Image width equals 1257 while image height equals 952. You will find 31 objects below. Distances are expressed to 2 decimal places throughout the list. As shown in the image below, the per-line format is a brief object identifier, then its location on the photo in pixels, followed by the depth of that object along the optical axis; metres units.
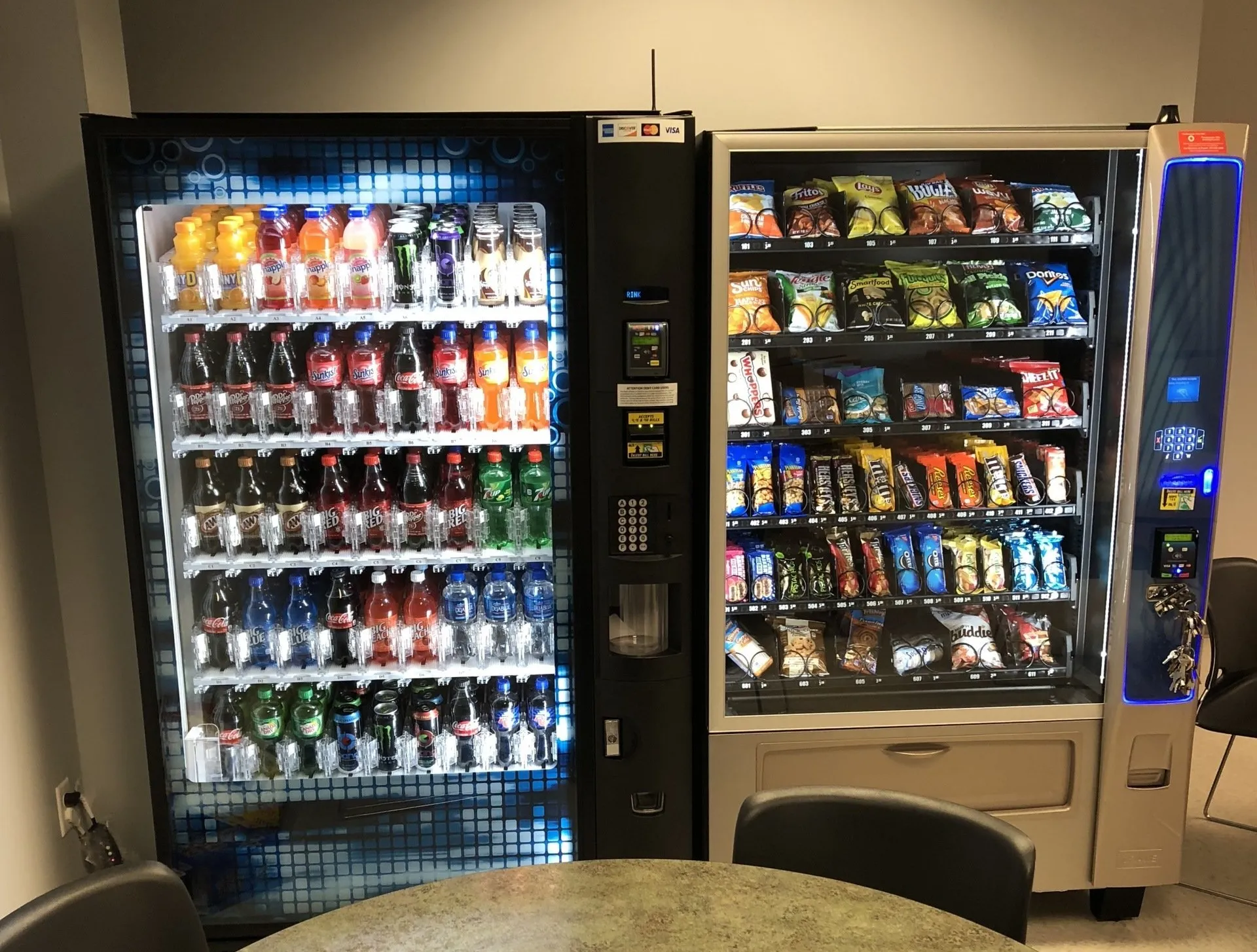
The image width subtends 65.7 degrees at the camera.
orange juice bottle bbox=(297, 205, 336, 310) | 2.39
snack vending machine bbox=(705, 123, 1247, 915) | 2.39
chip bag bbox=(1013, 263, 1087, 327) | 2.54
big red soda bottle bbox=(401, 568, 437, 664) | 2.62
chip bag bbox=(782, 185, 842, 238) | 2.48
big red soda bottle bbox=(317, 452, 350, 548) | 2.53
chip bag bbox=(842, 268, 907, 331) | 2.55
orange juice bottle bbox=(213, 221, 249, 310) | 2.38
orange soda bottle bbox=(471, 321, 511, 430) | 2.50
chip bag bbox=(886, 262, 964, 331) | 2.56
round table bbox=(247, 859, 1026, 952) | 1.34
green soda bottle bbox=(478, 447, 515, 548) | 2.57
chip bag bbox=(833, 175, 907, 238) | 2.49
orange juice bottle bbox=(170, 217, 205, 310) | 2.36
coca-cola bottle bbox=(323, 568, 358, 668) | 2.60
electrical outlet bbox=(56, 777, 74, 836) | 2.70
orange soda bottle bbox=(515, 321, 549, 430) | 2.49
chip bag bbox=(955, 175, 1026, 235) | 2.51
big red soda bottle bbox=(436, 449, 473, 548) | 2.54
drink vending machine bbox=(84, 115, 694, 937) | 2.27
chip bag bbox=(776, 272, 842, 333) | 2.56
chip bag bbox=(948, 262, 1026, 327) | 2.56
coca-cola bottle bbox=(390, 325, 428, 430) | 2.49
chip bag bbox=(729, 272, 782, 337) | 2.52
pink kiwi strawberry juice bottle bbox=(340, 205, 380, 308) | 2.39
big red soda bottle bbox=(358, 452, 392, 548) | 2.54
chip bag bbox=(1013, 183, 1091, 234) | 2.49
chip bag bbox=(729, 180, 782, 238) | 2.46
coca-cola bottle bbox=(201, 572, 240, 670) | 2.56
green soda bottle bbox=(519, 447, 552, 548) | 2.57
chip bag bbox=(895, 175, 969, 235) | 2.50
